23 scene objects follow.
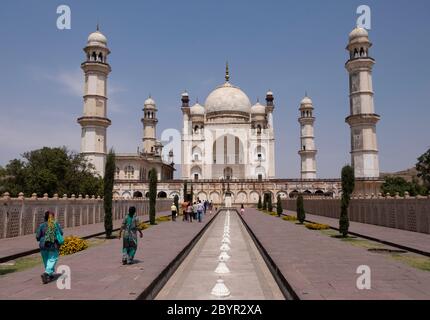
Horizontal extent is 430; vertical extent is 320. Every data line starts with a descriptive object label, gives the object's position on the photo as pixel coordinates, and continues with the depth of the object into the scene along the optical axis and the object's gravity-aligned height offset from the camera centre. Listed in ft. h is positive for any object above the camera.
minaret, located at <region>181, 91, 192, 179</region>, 243.40 +28.95
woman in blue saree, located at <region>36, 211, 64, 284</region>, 25.93 -2.95
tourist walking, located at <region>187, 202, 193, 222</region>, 91.00 -4.22
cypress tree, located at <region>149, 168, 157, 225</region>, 82.23 -0.27
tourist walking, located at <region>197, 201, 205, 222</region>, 89.66 -3.97
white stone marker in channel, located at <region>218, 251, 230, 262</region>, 35.95 -5.55
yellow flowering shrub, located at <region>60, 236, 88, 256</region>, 39.75 -5.09
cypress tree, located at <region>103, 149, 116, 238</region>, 58.80 +1.55
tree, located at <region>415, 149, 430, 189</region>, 164.55 +9.21
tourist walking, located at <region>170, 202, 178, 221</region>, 93.05 -4.50
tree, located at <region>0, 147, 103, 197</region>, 119.75 +4.42
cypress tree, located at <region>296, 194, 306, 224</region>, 85.61 -4.01
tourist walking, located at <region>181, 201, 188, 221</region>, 91.20 -4.19
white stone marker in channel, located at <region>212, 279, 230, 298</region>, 22.97 -5.29
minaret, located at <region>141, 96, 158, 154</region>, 248.93 +38.03
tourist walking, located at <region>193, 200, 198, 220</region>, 93.52 -4.09
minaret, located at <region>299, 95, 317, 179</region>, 229.86 +26.74
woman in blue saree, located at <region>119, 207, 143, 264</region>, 31.35 -3.27
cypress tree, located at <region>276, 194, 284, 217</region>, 112.80 -4.47
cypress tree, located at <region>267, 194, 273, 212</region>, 145.10 -4.14
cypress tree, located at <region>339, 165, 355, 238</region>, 55.31 +0.08
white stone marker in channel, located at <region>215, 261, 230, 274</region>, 29.99 -5.41
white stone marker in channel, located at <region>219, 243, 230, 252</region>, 41.34 -5.44
